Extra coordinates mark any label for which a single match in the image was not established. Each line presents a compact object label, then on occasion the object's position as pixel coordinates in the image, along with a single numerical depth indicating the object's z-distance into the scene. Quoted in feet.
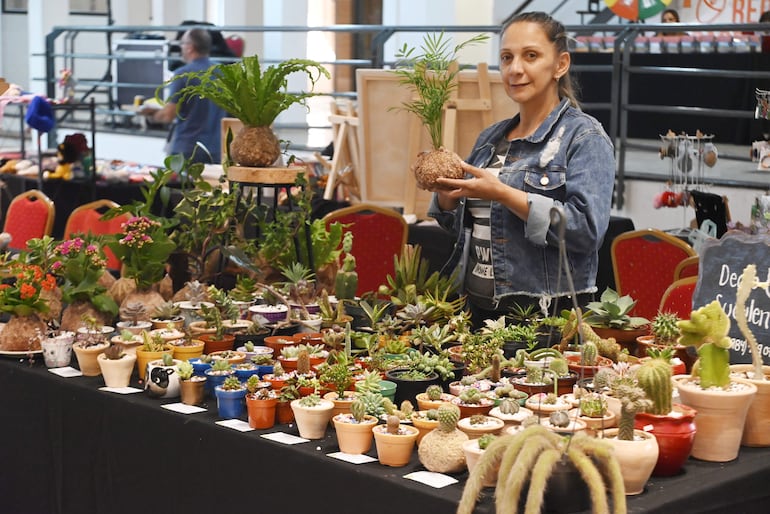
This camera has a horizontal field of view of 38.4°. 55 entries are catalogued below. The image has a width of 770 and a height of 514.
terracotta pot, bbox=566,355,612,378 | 7.02
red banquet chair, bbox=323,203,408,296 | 14.29
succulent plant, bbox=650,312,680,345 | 7.55
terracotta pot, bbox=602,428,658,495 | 5.56
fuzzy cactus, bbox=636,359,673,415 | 5.94
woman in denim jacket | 8.20
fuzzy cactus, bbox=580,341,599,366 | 6.81
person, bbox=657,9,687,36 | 34.43
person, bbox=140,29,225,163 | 22.52
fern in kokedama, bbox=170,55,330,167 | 10.25
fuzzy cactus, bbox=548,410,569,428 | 5.73
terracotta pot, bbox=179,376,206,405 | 7.38
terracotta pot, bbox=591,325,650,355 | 7.89
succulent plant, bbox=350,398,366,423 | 6.32
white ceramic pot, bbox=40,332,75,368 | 8.39
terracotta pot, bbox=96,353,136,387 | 7.85
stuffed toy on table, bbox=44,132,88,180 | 20.11
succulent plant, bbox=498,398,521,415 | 6.15
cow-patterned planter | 7.51
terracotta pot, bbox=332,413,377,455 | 6.26
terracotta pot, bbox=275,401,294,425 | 6.88
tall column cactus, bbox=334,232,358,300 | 9.56
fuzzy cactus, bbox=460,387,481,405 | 6.41
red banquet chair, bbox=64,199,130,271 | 15.44
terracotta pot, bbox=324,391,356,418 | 6.66
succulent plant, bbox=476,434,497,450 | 5.66
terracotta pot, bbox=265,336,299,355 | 8.23
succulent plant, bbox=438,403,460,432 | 5.89
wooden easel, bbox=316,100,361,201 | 17.21
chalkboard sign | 7.23
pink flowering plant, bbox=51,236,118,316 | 9.13
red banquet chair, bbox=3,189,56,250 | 16.17
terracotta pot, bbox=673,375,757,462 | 6.15
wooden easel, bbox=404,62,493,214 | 15.20
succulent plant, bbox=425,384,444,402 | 6.53
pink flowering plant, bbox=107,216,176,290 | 9.58
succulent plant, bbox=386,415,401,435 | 6.09
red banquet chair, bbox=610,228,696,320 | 12.07
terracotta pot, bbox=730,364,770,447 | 6.44
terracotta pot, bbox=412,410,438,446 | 6.18
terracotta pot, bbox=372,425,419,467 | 6.04
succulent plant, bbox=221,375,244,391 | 7.07
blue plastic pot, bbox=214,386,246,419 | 7.02
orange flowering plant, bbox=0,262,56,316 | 8.72
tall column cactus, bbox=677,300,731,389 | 6.25
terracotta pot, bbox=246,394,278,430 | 6.79
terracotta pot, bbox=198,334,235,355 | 8.32
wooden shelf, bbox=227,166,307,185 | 10.23
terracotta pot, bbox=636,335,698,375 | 7.52
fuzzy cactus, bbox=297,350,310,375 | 7.25
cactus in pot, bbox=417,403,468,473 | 5.87
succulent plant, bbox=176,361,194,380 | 7.40
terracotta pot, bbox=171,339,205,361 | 8.06
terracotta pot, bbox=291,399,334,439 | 6.57
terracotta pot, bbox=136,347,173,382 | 7.93
